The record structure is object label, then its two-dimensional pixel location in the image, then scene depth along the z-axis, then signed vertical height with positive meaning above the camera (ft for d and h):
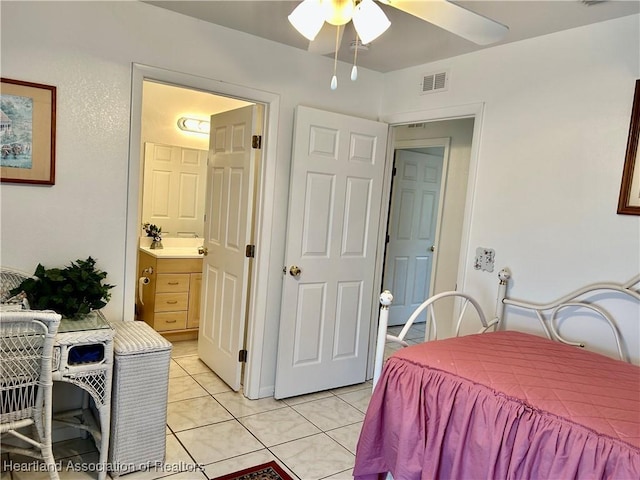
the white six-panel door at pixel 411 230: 15.46 -0.77
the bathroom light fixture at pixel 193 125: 13.61 +2.06
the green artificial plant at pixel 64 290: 6.52 -1.68
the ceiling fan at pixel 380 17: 4.94 +2.22
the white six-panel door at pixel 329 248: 9.36 -1.04
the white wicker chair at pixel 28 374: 5.26 -2.48
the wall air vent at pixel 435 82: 9.30 +2.77
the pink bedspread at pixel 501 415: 4.14 -2.07
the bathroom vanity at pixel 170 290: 12.35 -2.94
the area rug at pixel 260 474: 6.98 -4.49
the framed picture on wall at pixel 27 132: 6.59 +0.69
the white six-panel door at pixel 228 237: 9.61 -1.02
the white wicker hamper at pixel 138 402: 6.69 -3.38
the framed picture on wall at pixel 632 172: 6.52 +0.82
